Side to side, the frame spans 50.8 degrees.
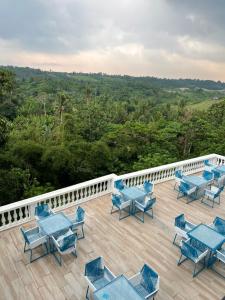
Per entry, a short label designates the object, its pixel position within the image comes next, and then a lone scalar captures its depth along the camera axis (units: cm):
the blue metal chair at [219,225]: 604
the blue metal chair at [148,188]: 799
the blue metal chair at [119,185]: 803
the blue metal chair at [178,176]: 898
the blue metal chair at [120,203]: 728
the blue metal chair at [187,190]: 849
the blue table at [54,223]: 572
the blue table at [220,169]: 965
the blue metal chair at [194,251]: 521
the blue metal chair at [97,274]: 451
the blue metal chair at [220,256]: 530
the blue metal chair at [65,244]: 532
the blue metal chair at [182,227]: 593
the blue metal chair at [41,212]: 638
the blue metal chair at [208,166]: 1026
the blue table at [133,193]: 741
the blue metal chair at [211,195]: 819
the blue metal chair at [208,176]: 909
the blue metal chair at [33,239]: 550
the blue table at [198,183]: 862
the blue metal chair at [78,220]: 618
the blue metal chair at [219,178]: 963
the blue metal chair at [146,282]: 429
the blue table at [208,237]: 539
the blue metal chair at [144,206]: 715
